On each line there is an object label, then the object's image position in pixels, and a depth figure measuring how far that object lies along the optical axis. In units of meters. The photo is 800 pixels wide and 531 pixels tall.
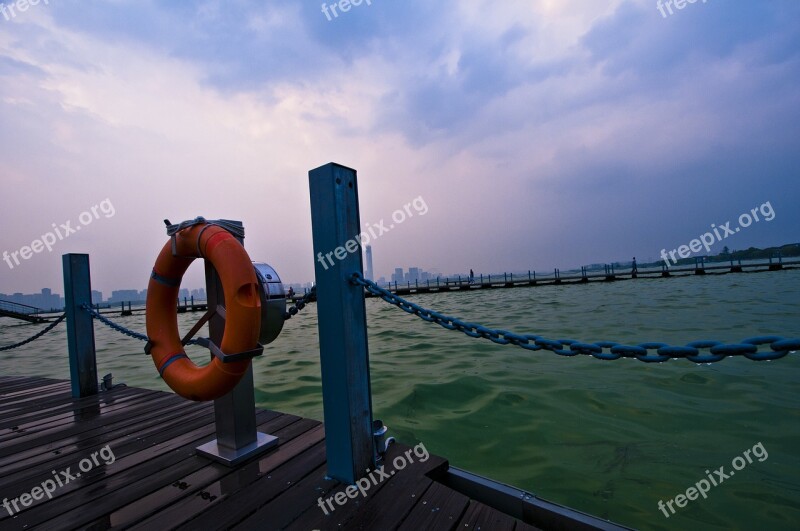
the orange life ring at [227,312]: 1.69
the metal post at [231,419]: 1.96
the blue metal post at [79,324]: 3.23
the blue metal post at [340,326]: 1.65
